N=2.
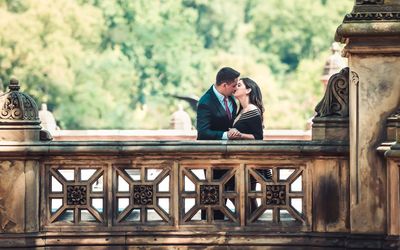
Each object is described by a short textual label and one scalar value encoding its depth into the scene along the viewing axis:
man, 14.87
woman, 14.88
